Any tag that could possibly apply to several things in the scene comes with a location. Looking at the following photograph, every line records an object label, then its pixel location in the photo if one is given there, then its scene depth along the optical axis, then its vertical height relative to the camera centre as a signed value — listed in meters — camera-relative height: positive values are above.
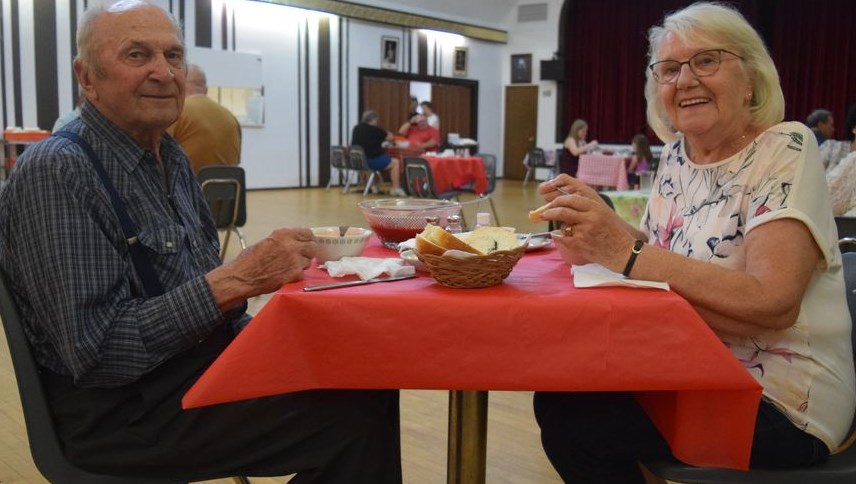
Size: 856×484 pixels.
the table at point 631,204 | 4.53 -0.32
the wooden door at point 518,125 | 17.16 +0.53
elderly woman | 1.32 -0.19
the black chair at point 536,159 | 15.45 -0.21
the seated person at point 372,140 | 12.48 +0.11
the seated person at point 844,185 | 3.90 -0.17
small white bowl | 1.51 -0.20
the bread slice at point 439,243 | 1.26 -0.16
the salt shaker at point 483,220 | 1.69 -0.16
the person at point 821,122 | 7.82 +0.32
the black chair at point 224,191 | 4.73 -0.29
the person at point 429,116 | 13.81 +0.56
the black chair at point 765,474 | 1.34 -0.57
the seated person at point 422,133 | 13.74 +0.25
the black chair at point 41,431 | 1.36 -0.52
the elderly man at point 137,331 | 1.31 -0.33
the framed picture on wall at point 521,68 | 16.89 +1.77
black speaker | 16.16 +1.66
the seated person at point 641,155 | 9.54 -0.06
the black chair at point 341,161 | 13.23 -0.26
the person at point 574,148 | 10.80 +0.01
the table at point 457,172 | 8.82 -0.29
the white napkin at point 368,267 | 1.35 -0.22
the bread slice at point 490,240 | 1.36 -0.17
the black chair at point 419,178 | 7.66 -0.32
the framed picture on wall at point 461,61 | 16.30 +1.84
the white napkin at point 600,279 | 1.27 -0.22
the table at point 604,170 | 9.90 -0.28
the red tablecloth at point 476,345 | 1.18 -0.31
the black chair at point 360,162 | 12.68 -0.26
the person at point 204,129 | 4.75 +0.09
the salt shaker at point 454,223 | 1.72 -0.17
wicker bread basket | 1.23 -0.20
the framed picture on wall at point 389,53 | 14.75 +1.82
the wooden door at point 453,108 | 16.31 +0.86
